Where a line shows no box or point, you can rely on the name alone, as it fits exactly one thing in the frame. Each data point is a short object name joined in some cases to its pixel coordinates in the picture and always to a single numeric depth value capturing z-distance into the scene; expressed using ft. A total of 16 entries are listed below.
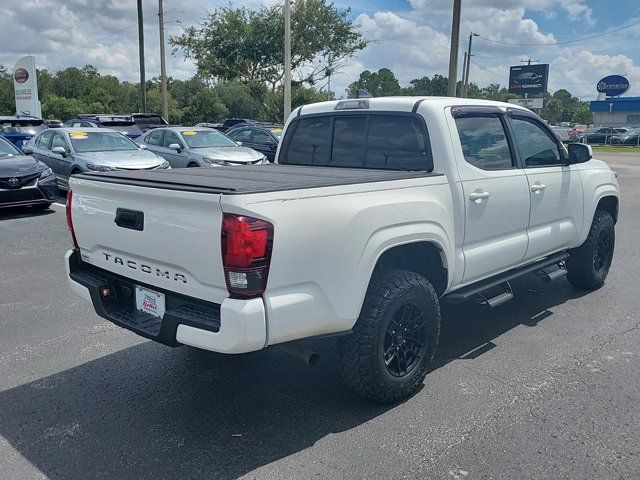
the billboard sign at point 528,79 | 188.03
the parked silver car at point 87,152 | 37.32
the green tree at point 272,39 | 110.32
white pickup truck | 9.42
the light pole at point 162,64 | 97.41
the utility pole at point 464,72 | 172.02
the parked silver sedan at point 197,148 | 42.22
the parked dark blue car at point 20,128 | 58.23
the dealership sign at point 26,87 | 107.65
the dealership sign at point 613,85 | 207.39
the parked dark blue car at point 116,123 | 62.18
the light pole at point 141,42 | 93.97
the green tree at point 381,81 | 308.62
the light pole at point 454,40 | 57.93
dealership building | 215.31
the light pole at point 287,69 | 65.46
